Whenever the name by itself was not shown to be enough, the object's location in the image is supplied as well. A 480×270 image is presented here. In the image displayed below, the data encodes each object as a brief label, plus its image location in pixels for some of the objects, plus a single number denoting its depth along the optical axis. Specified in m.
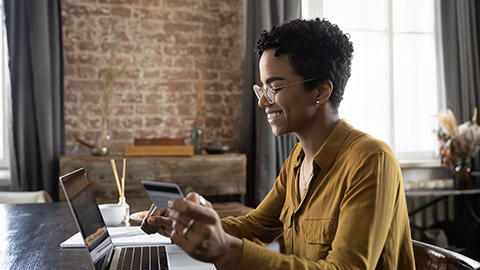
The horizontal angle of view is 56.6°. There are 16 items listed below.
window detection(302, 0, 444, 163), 4.00
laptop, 1.07
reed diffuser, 1.72
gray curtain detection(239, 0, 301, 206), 3.42
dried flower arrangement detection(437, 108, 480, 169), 3.61
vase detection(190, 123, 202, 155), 3.30
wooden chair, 1.00
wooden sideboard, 2.97
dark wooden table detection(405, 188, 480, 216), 3.48
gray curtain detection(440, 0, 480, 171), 4.02
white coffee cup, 1.64
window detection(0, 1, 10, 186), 3.33
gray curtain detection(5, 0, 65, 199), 3.16
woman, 0.98
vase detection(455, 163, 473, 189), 3.68
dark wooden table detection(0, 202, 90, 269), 1.22
